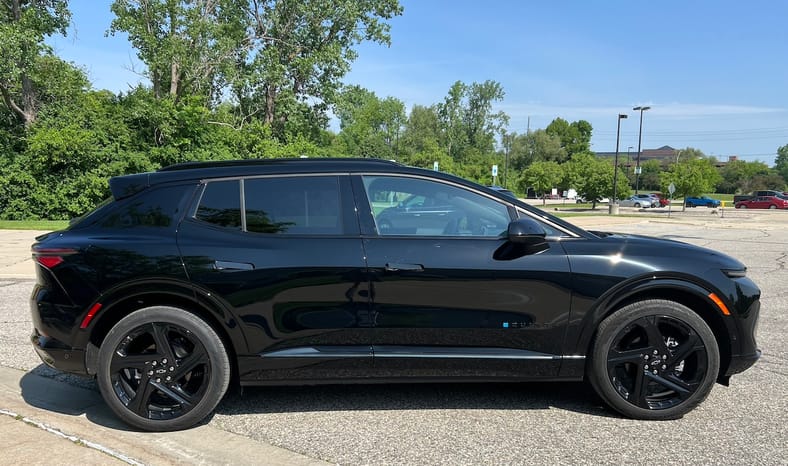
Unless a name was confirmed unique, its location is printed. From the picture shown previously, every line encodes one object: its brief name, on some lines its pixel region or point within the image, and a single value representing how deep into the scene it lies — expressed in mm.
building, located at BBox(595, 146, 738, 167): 163475
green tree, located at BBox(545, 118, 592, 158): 109000
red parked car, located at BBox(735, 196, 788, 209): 47844
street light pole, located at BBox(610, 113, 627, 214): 44562
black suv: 3172
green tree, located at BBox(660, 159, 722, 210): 50188
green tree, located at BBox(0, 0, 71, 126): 18047
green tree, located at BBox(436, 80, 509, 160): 80688
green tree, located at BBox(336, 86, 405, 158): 32594
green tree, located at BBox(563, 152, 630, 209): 51031
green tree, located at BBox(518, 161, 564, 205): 61094
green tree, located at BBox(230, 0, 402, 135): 29547
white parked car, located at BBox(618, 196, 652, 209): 56031
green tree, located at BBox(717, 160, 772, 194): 94250
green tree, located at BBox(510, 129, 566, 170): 92250
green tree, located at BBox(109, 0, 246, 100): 21359
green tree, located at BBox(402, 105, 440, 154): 75812
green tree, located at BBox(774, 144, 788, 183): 146350
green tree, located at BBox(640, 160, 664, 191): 107938
